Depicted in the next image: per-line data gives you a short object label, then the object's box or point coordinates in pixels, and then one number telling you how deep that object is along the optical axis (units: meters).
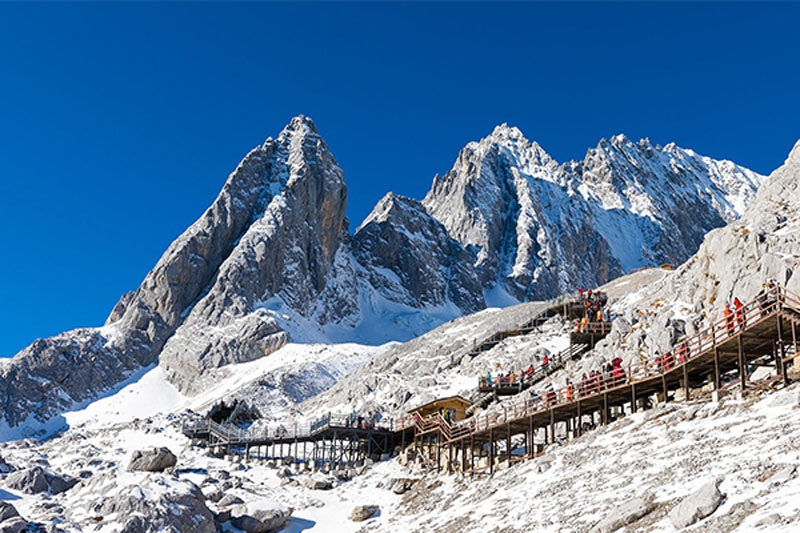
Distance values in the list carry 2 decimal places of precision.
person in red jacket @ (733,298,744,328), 30.62
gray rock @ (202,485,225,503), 42.78
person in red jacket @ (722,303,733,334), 31.39
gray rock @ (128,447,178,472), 49.78
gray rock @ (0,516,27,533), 34.16
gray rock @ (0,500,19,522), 35.72
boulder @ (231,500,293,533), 39.25
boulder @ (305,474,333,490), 47.44
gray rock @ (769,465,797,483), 18.92
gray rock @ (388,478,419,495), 43.41
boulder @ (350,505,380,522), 40.38
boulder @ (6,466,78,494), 46.22
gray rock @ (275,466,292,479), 50.72
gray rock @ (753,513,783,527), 16.47
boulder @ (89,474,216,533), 35.47
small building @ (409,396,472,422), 53.69
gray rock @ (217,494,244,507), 42.06
